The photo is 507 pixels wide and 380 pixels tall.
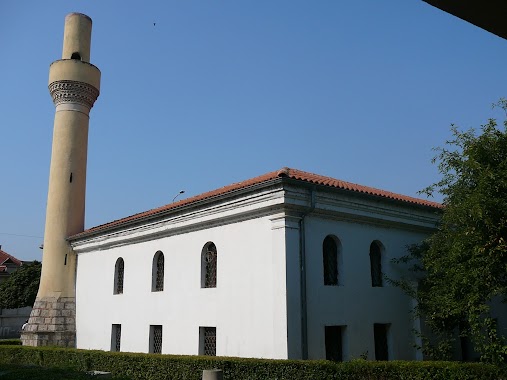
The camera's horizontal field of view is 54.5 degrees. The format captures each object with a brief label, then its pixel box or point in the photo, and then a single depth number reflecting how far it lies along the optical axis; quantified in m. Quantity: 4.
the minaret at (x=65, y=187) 19.91
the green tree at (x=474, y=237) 9.88
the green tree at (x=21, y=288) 32.09
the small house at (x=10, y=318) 38.94
